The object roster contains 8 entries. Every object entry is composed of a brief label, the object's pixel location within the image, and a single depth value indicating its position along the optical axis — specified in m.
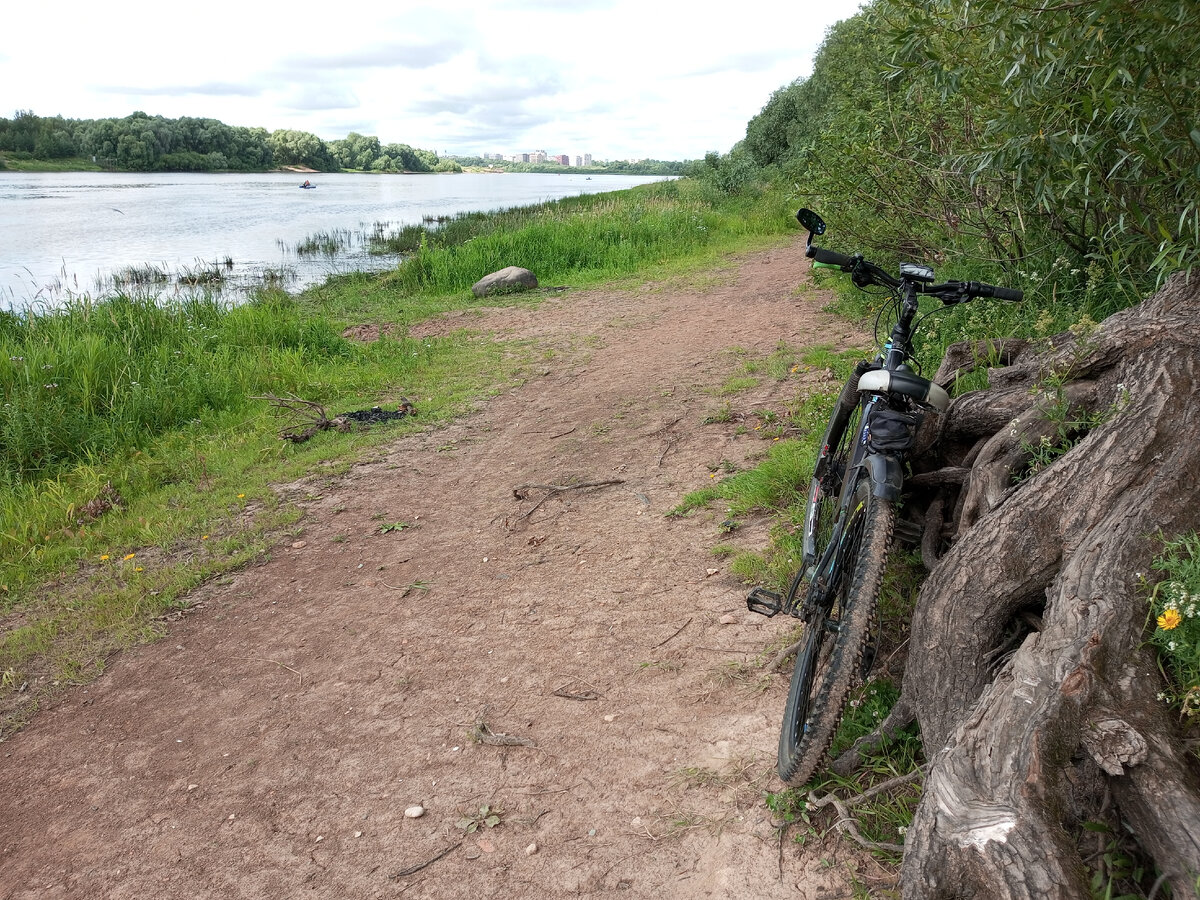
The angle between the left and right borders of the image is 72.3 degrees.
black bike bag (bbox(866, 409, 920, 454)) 2.83
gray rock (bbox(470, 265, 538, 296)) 15.21
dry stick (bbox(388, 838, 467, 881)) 2.93
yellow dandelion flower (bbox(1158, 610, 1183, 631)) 2.13
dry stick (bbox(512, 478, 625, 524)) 6.18
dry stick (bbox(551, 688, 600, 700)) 3.80
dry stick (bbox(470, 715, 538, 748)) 3.54
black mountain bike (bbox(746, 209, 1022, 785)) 2.57
